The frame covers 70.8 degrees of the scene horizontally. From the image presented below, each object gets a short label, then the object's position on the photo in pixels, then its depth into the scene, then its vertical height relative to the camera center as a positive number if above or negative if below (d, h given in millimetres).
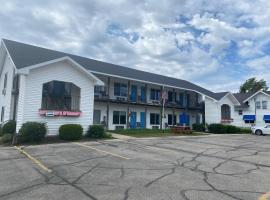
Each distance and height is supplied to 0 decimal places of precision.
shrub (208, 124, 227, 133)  25079 -798
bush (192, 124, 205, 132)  26289 -758
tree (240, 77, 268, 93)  51718 +10268
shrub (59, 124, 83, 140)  13473 -917
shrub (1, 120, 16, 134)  13595 -668
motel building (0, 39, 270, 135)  13887 +2480
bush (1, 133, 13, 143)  12138 -1348
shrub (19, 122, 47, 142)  12173 -881
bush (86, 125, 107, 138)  14939 -972
